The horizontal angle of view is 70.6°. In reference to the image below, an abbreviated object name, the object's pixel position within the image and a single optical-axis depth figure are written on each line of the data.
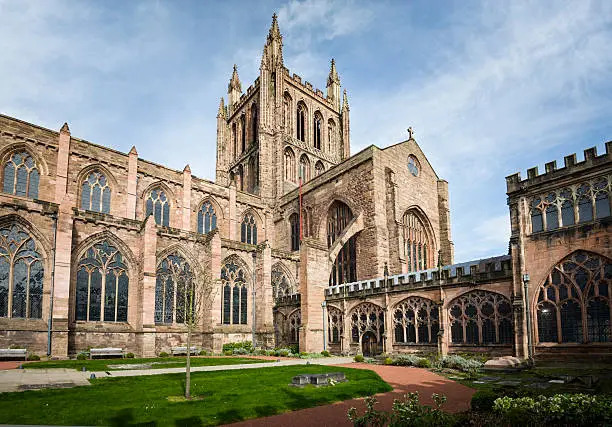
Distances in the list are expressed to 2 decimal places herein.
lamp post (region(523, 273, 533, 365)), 18.89
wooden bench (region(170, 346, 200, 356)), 29.56
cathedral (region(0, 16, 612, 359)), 19.06
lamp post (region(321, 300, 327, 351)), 30.91
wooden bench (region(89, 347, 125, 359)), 25.61
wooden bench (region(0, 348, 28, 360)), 23.02
